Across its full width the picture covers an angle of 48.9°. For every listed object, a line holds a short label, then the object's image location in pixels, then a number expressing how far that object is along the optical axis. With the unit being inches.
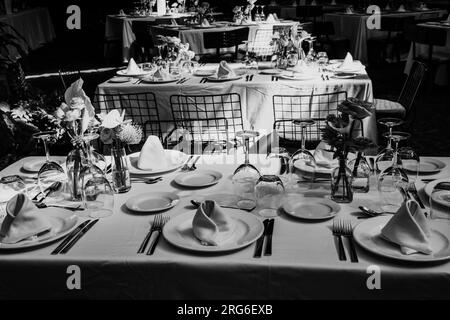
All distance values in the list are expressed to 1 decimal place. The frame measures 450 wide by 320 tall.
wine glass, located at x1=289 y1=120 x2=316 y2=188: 75.7
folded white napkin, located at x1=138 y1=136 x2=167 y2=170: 85.9
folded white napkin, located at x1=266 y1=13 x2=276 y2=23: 318.3
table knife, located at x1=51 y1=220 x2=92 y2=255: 58.6
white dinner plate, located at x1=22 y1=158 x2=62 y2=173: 88.7
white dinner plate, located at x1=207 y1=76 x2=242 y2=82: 157.9
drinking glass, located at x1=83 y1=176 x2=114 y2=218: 67.2
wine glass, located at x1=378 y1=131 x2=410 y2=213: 67.9
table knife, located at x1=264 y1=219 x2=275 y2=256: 56.1
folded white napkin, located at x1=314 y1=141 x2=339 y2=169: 83.4
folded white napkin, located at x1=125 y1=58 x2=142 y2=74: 172.7
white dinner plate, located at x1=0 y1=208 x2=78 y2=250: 58.8
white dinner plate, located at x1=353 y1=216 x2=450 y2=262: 52.9
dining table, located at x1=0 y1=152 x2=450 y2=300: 52.3
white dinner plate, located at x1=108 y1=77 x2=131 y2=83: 162.4
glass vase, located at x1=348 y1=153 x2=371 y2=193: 73.3
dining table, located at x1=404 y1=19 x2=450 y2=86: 287.6
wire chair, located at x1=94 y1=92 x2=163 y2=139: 152.9
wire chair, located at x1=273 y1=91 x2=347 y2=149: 142.7
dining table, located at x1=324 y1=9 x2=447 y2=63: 344.5
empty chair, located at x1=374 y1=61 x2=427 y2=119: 150.2
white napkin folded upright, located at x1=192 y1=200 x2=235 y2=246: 58.1
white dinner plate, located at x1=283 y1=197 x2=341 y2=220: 64.5
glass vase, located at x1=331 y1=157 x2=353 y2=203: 69.2
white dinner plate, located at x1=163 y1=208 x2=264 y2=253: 56.9
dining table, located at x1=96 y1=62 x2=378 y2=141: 150.6
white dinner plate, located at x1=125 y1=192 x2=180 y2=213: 69.2
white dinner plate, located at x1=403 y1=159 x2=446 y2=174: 79.6
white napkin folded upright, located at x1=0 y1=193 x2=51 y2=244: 60.1
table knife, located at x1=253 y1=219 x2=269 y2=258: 56.0
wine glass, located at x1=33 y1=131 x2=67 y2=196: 74.7
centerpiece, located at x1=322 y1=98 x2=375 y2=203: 65.1
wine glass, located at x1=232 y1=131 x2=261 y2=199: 73.6
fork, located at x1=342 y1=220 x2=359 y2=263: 54.3
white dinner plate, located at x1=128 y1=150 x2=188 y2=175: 84.8
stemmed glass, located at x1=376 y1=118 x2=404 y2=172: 75.9
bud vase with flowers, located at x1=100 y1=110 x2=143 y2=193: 71.1
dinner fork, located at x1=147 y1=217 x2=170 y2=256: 57.6
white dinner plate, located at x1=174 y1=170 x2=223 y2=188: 78.5
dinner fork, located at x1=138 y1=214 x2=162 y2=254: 58.2
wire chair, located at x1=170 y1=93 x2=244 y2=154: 145.0
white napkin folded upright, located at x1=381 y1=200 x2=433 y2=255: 53.7
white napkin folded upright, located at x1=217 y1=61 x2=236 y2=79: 160.4
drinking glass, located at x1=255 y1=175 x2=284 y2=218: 68.6
